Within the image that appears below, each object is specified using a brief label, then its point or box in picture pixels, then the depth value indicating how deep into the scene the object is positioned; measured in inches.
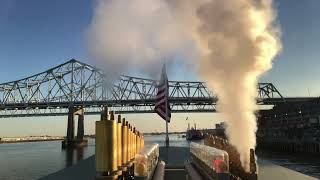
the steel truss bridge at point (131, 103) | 7421.3
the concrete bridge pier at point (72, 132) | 7090.1
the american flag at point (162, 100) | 1624.0
